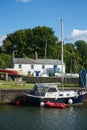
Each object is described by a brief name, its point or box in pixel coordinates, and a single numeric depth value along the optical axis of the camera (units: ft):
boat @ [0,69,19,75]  191.12
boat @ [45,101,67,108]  121.20
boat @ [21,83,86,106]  123.11
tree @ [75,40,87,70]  345.12
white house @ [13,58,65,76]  234.91
